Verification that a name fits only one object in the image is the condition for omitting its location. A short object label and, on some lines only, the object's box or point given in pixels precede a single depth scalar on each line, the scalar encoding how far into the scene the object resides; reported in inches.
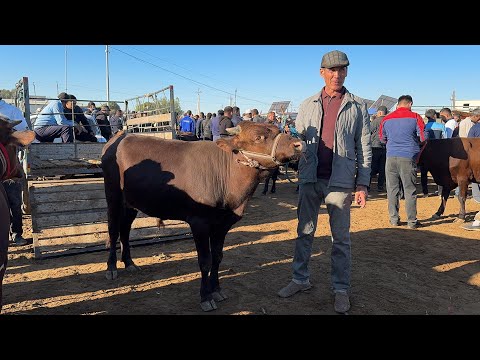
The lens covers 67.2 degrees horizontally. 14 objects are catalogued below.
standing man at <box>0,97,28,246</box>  230.2
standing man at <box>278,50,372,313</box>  153.6
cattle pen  226.8
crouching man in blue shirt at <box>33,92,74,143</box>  316.8
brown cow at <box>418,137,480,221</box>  313.6
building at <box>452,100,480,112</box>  1430.9
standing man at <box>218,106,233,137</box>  428.8
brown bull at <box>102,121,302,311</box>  150.2
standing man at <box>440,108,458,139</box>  487.3
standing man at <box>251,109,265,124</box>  524.7
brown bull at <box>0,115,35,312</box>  104.9
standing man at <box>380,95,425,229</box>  279.7
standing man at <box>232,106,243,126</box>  485.7
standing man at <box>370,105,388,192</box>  437.3
